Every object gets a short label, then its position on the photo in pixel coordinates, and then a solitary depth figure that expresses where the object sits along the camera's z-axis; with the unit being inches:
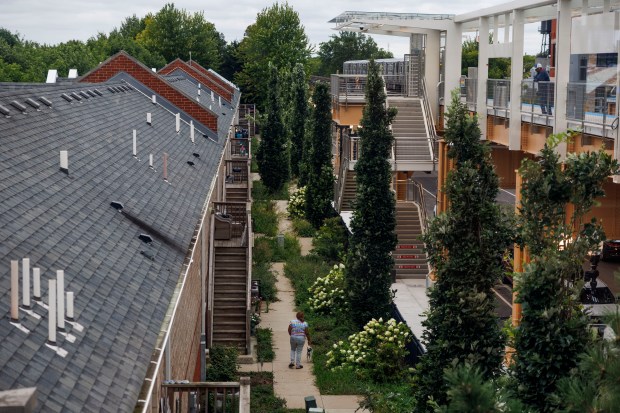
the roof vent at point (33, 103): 686.5
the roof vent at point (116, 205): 613.1
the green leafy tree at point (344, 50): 5162.4
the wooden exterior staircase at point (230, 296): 944.9
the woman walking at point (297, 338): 867.4
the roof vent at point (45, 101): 734.8
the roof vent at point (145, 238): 585.6
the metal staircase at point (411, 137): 1326.3
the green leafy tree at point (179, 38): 4109.3
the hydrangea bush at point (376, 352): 848.3
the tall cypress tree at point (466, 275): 529.3
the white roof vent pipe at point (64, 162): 587.2
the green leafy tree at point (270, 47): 3698.3
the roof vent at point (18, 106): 638.5
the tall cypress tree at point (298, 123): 2096.5
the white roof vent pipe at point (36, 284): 370.6
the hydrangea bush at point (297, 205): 1721.2
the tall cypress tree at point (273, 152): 1968.5
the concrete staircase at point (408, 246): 1212.5
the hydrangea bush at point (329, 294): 1070.4
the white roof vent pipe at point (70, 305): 377.4
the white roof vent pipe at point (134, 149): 828.6
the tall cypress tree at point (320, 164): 1581.0
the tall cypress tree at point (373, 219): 994.7
